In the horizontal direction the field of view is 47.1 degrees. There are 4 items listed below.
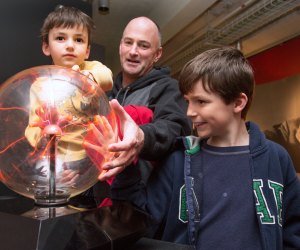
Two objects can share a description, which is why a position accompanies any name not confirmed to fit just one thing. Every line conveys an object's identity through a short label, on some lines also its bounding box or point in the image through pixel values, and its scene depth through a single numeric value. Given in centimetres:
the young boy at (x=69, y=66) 68
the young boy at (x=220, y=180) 92
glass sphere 68
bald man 77
